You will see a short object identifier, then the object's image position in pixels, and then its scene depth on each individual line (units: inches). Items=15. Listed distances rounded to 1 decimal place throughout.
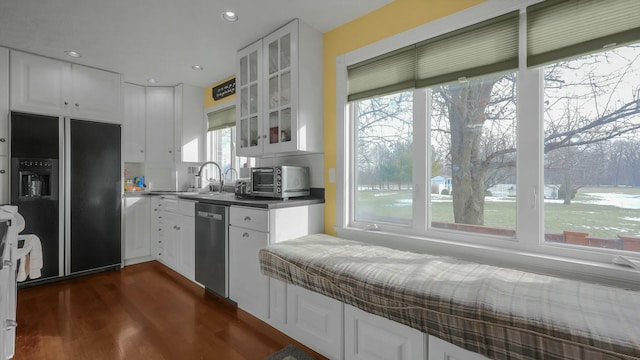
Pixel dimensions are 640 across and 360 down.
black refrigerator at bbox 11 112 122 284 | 114.0
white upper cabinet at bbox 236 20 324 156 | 94.9
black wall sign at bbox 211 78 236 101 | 144.4
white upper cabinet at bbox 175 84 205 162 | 157.3
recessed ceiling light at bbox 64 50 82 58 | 117.0
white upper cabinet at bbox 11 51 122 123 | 114.9
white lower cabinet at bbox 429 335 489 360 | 46.1
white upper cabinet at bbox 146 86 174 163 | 158.6
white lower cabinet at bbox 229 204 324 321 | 85.1
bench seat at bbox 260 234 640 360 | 36.6
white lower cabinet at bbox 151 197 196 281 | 116.8
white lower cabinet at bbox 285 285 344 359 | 66.8
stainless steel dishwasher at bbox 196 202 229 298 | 98.1
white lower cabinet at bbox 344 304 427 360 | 53.0
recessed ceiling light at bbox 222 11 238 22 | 89.4
